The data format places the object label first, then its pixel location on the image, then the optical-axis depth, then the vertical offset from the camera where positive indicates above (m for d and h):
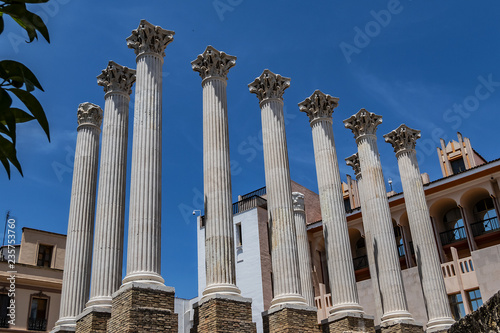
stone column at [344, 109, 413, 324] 28.30 +9.97
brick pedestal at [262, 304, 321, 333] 22.47 +3.97
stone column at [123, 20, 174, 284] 20.17 +9.97
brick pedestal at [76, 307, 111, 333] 20.78 +4.13
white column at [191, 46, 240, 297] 21.66 +9.89
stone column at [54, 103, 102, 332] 23.64 +9.24
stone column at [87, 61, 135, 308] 22.23 +9.88
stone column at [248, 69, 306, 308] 23.81 +10.01
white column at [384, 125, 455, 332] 29.31 +9.49
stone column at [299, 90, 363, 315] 26.48 +10.12
